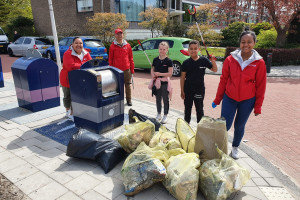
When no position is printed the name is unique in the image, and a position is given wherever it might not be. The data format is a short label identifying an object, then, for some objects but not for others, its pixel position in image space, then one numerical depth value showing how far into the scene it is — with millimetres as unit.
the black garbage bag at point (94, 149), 3316
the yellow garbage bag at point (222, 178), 2551
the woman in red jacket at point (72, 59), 4602
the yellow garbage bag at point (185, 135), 3214
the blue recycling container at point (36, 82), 5344
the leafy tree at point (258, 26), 24828
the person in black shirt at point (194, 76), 3900
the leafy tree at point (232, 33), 24014
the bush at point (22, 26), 25859
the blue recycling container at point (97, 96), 4109
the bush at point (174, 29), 21141
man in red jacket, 5742
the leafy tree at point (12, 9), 29891
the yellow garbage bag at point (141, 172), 2672
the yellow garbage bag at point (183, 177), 2561
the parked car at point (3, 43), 19131
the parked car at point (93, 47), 12327
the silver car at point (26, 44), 15608
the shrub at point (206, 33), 18409
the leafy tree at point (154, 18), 19689
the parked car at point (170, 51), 10211
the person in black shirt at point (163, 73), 4706
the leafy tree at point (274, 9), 13312
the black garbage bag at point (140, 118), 4047
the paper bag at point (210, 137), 2982
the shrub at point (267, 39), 16047
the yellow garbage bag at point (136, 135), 3416
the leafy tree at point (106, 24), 17209
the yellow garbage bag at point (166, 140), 3268
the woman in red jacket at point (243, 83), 3143
